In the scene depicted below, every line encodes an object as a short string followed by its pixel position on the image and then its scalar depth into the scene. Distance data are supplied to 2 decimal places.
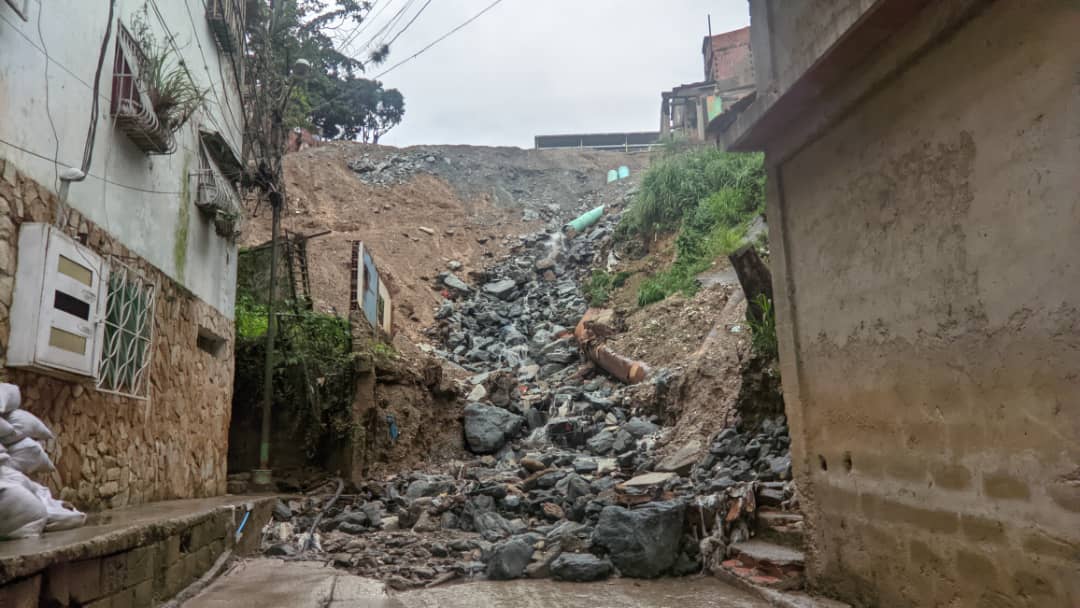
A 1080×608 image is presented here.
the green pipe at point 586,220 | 26.20
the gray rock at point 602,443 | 10.31
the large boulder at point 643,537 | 5.45
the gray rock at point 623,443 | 10.05
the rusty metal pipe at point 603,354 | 12.86
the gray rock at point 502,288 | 21.55
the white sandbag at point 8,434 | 3.60
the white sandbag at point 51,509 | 3.50
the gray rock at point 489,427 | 11.71
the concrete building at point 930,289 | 2.82
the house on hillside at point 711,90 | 25.78
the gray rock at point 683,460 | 8.10
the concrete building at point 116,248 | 4.27
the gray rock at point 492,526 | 7.09
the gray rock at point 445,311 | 19.81
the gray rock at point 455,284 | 22.25
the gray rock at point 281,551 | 6.63
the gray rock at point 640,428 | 10.55
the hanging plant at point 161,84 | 6.17
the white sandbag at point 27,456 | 3.63
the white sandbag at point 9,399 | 3.63
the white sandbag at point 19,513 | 3.31
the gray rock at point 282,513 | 7.96
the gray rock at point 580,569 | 5.39
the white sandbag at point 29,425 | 3.71
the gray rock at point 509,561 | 5.49
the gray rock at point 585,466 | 9.12
